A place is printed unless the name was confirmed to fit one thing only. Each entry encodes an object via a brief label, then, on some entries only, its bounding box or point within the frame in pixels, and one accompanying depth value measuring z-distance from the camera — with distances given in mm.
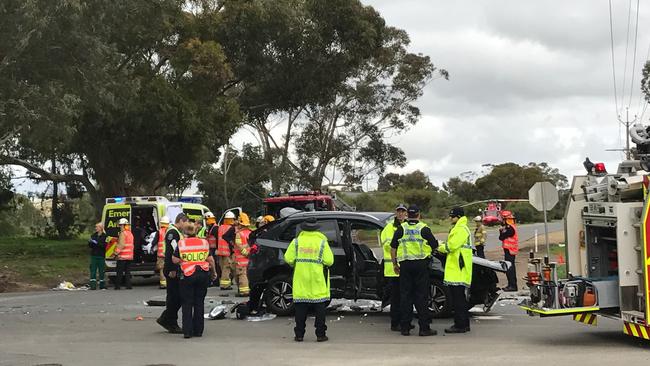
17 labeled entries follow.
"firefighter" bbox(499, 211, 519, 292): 16125
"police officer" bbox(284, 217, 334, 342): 9531
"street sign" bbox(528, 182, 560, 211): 17750
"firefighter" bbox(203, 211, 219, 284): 16141
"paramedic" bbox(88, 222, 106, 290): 17266
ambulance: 18078
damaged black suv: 11234
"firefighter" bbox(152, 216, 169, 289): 16625
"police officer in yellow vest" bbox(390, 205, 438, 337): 9906
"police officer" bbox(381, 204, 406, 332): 10539
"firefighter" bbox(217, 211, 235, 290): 16141
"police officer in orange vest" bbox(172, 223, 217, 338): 9969
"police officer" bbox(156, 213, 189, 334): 10102
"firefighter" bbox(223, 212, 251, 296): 14711
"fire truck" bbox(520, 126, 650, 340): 8422
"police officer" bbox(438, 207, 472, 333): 9914
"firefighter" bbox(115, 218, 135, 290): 17281
